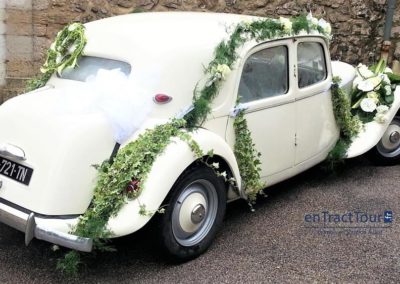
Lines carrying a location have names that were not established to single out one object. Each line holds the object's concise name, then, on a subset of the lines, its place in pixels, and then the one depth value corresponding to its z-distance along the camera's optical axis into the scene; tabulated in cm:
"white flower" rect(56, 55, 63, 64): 417
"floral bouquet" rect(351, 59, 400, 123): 530
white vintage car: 324
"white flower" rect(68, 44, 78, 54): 412
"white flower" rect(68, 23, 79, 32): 418
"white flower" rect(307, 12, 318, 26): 470
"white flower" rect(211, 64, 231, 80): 375
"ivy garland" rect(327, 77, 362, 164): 496
